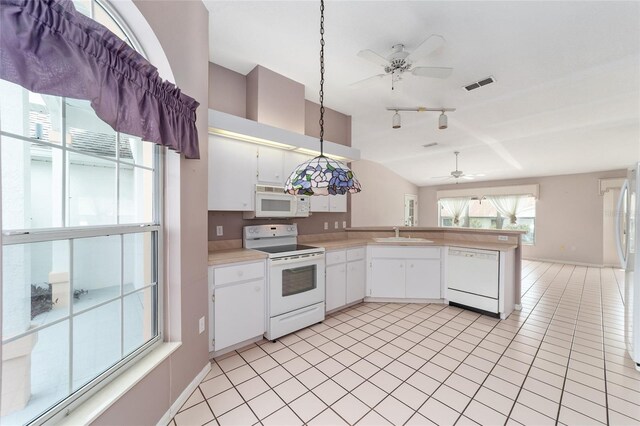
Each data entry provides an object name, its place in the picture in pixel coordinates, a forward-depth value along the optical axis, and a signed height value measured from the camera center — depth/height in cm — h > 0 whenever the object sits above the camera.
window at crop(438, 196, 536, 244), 714 -9
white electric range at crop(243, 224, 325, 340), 249 -76
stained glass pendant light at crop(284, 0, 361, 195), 142 +20
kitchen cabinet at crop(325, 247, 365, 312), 311 -89
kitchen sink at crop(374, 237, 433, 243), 364 -45
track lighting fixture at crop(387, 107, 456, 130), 315 +120
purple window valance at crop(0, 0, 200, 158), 79 +57
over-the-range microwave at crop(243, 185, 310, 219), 277 +8
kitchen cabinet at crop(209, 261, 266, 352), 213 -87
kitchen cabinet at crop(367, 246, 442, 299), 352 -89
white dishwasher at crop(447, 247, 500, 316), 308 -89
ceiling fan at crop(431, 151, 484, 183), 576 +91
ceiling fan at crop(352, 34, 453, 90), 197 +135
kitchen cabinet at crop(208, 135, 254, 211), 248 +39
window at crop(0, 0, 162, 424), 94 -20
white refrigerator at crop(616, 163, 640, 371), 209 -39
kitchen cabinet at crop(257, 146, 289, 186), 284 +54
